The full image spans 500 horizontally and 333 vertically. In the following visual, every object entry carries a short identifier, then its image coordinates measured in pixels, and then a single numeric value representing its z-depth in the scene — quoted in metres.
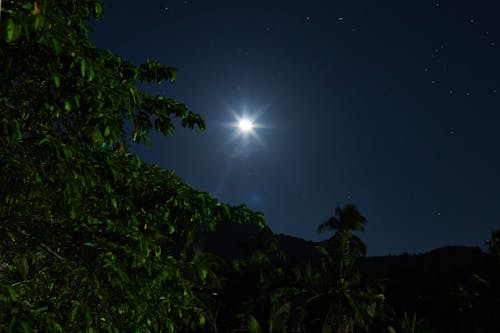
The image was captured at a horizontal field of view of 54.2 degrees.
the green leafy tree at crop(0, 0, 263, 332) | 3.64
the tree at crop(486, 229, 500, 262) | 38.48
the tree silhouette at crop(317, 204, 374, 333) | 34.25
